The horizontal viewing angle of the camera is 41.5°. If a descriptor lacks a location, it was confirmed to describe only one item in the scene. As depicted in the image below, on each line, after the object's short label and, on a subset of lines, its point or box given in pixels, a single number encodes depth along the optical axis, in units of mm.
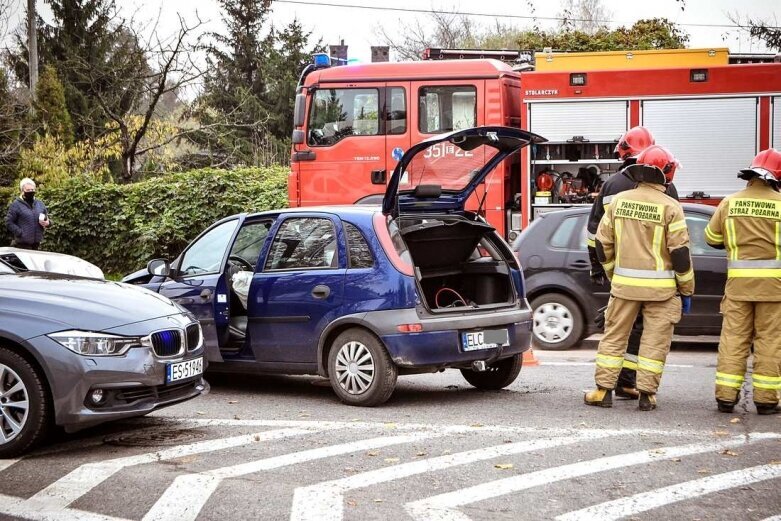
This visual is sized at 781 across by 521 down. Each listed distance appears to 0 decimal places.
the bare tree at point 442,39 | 44906
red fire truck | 13914
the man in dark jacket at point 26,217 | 15734
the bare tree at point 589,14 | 43744
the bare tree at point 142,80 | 21469
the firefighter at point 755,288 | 7172
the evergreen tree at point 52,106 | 27547
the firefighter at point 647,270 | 7254
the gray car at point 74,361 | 6027
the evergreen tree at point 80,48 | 31844
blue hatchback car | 7527
